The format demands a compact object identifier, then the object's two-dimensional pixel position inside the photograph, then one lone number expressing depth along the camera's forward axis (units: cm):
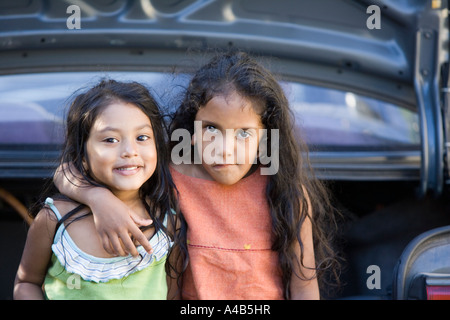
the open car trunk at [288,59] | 227
